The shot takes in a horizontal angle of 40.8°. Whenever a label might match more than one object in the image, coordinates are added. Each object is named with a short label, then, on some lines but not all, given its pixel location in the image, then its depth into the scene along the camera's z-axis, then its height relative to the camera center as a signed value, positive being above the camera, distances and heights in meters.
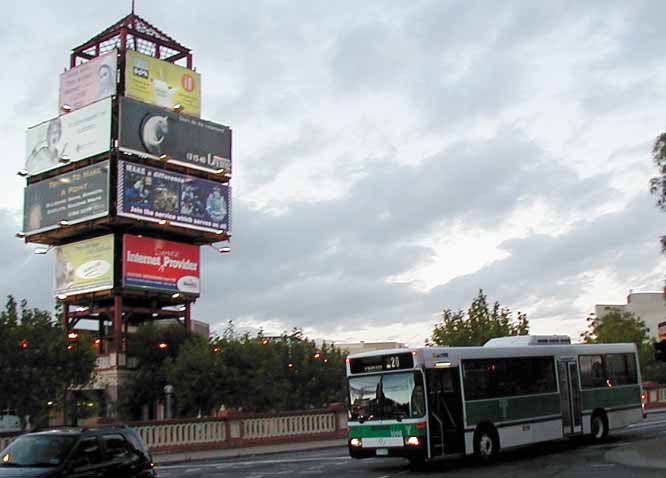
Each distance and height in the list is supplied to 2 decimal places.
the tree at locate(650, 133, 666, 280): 24.27 +6.12
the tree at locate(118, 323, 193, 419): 74.75 +5.20
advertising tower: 88.69 +23.48
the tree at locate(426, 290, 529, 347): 66.38 +6.16
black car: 12.88 -0.42
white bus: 21.64 +0.30
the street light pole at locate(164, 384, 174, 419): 54.95 +1.51
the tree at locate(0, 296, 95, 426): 35.91 +2.69
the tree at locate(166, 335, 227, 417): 53.84 +2.40
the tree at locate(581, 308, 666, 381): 70.04 +6.07
